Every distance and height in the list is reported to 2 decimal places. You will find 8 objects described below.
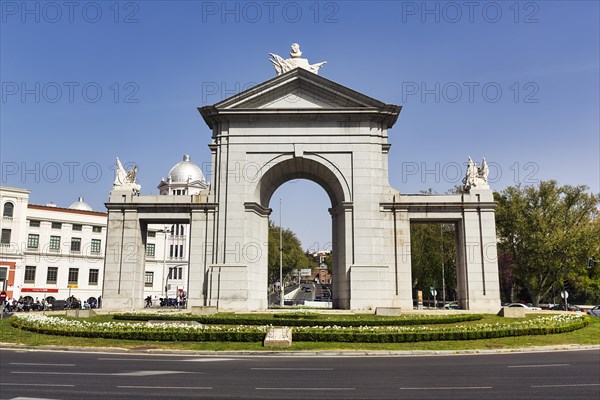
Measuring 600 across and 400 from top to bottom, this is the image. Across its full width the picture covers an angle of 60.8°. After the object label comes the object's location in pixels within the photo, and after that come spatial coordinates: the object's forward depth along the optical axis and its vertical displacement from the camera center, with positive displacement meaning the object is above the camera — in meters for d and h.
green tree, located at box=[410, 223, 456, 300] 68.06 +4.86
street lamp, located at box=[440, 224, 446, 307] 65.62 +6.02
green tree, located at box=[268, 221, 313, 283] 91.38 +5.99
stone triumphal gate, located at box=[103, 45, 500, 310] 38.72 +6.18
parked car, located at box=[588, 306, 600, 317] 48.71 -2.46
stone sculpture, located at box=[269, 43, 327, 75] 41.72 +17.80
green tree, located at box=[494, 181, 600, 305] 58.72 +6.37
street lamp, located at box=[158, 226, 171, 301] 83.19 +4.50
